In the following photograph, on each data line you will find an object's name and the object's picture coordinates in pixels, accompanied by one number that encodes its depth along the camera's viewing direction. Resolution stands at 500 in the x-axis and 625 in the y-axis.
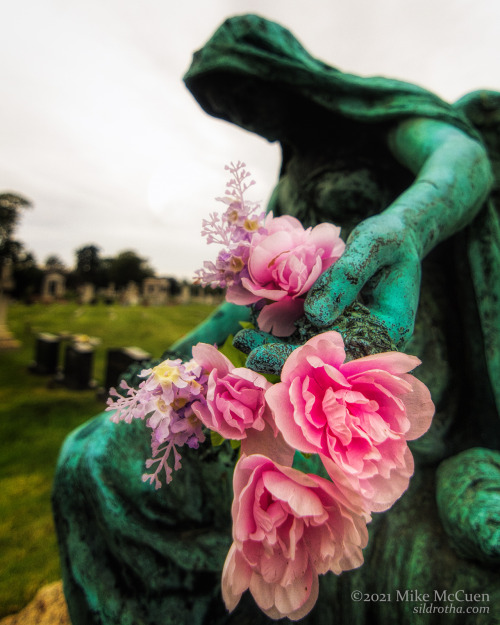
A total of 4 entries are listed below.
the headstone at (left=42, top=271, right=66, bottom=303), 29.57
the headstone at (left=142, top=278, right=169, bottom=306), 31.18
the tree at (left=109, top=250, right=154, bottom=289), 47.09
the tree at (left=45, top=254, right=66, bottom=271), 56.94
